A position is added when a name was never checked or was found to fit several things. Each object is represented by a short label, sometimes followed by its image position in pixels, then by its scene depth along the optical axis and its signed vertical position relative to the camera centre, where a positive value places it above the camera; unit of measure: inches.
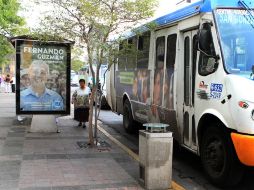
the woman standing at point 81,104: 366.7 -25.9
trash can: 182.2 -41.8
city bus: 171.6 -0.6
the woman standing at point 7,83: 1087.5 -10.5
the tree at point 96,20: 248.0 +46.6
